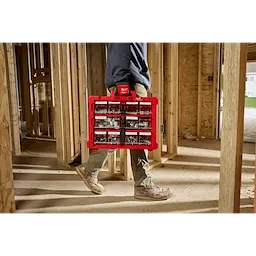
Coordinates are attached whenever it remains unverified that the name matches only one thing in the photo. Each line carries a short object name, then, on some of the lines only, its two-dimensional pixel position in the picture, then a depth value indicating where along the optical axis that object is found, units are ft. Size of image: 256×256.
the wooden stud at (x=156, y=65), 10.76
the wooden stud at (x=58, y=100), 10.27
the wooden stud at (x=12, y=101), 13.24
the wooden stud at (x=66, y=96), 10.12
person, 6.32
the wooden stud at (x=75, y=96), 10.18
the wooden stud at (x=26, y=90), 18.56
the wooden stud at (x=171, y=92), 12.04
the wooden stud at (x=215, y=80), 17.65
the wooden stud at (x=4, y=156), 4.42
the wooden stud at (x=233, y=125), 3.39
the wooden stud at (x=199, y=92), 18.10
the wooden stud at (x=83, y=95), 9.59
